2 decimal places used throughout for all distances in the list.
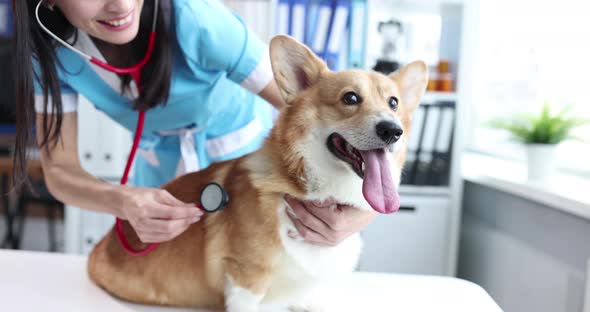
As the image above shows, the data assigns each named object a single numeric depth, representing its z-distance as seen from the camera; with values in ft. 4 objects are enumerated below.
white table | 3.09
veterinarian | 2.91
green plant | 5.63
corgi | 2.73
